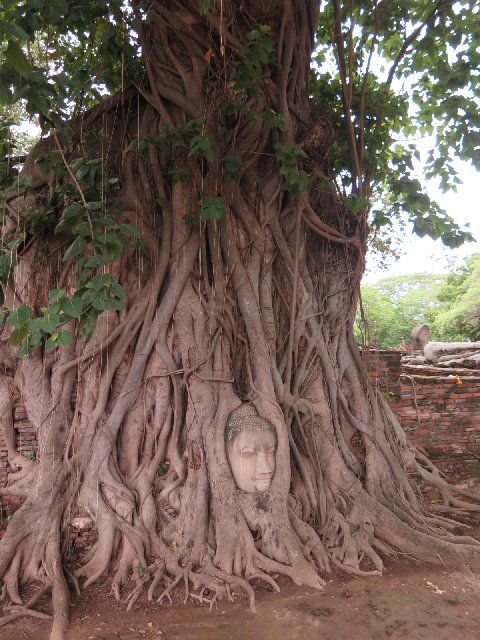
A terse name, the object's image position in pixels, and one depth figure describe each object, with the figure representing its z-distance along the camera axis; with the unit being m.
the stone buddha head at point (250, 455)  3.56
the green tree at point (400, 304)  17.28
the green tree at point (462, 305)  13.13
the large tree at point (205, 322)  3.42
